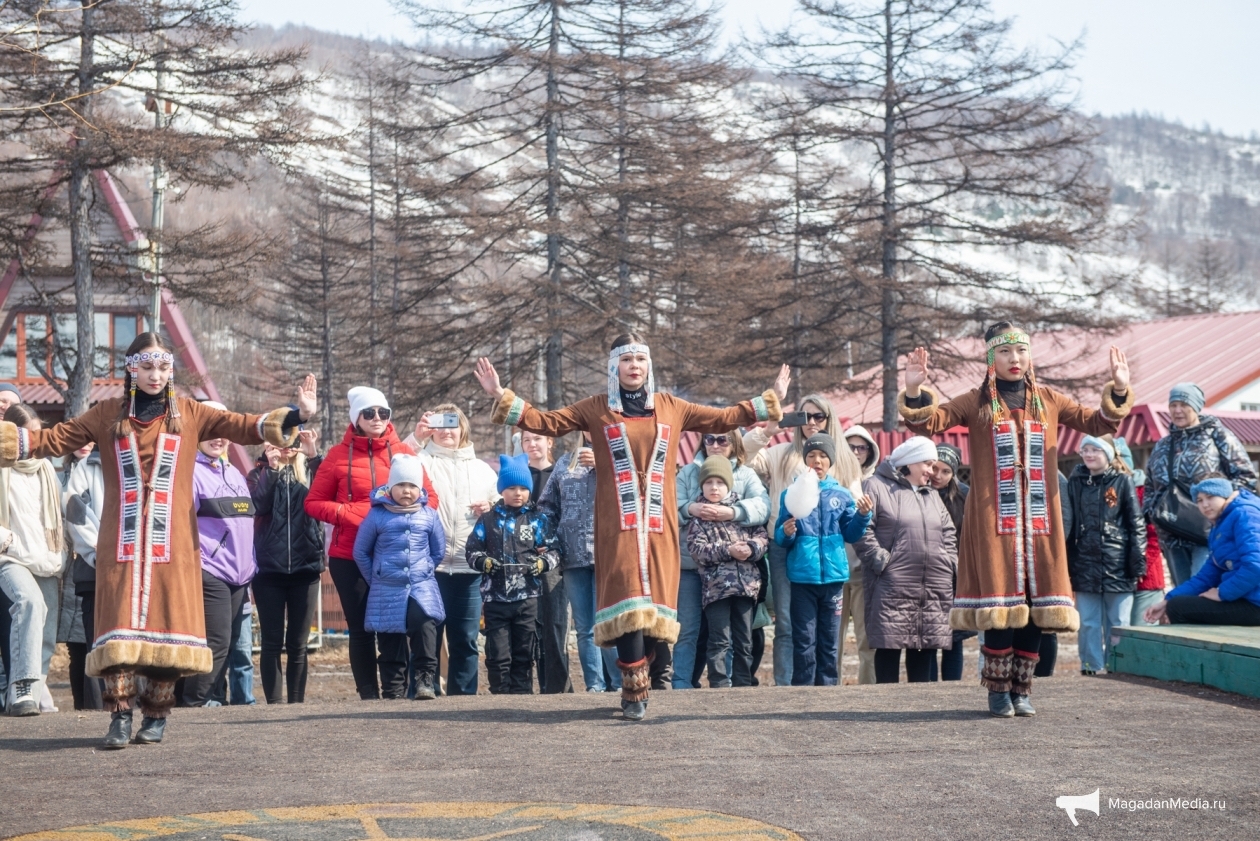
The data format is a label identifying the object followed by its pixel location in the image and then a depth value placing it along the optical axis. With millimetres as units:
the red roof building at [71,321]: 22828
